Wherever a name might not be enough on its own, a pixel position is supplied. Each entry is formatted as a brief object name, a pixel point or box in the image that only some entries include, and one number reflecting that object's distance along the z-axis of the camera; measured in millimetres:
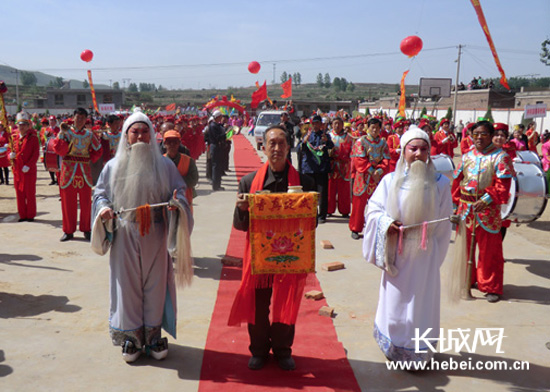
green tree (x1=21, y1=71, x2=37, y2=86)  183900
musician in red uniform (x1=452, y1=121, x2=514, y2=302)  5480
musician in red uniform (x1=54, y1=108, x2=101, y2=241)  7695
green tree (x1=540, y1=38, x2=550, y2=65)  64688
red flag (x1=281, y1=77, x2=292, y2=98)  30469
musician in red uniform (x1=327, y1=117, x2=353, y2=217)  9648
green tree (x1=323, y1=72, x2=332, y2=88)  167575
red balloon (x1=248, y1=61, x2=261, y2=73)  32219
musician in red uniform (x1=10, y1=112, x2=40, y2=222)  9312
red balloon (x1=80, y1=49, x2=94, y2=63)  22969
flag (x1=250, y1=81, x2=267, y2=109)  30953
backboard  35459
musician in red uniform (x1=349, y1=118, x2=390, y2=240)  8125
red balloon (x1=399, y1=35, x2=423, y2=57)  14737
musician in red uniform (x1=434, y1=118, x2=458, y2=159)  12742
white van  24938
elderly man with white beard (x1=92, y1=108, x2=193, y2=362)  3982
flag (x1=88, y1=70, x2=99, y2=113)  22616
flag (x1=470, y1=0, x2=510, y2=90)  8727
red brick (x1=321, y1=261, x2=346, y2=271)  6730
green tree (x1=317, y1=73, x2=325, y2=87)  179125
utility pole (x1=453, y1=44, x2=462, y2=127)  45469
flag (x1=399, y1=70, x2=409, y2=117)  16359
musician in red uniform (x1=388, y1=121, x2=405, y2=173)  9648
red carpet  3838
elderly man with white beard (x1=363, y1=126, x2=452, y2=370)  3967
